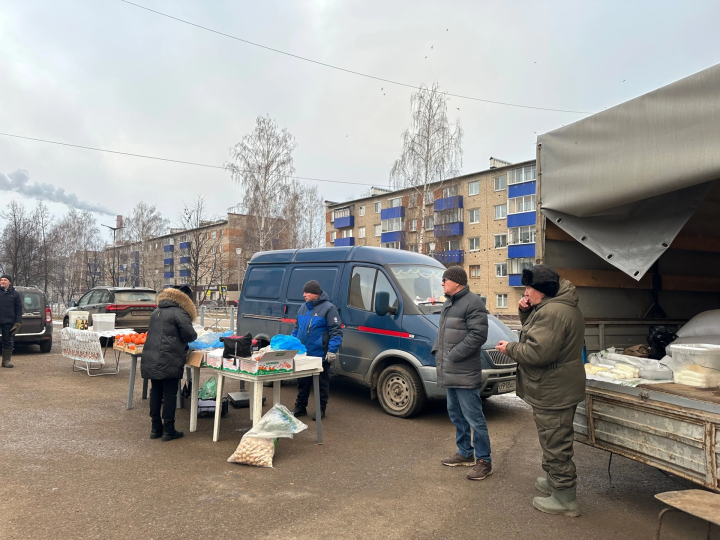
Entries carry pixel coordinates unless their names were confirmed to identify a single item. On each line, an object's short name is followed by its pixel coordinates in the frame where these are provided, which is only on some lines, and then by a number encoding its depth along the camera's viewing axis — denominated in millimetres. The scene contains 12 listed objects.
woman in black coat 5266
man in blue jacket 6250
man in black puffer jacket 4520
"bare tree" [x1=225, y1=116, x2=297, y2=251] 32062
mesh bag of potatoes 4672
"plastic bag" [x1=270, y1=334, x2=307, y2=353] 5348
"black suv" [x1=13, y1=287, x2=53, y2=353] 11422
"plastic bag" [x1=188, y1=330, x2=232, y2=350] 5824
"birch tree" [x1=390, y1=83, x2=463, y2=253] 29594
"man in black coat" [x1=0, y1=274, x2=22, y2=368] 9629
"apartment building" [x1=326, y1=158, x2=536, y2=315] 38156
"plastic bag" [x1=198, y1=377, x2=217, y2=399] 6512
